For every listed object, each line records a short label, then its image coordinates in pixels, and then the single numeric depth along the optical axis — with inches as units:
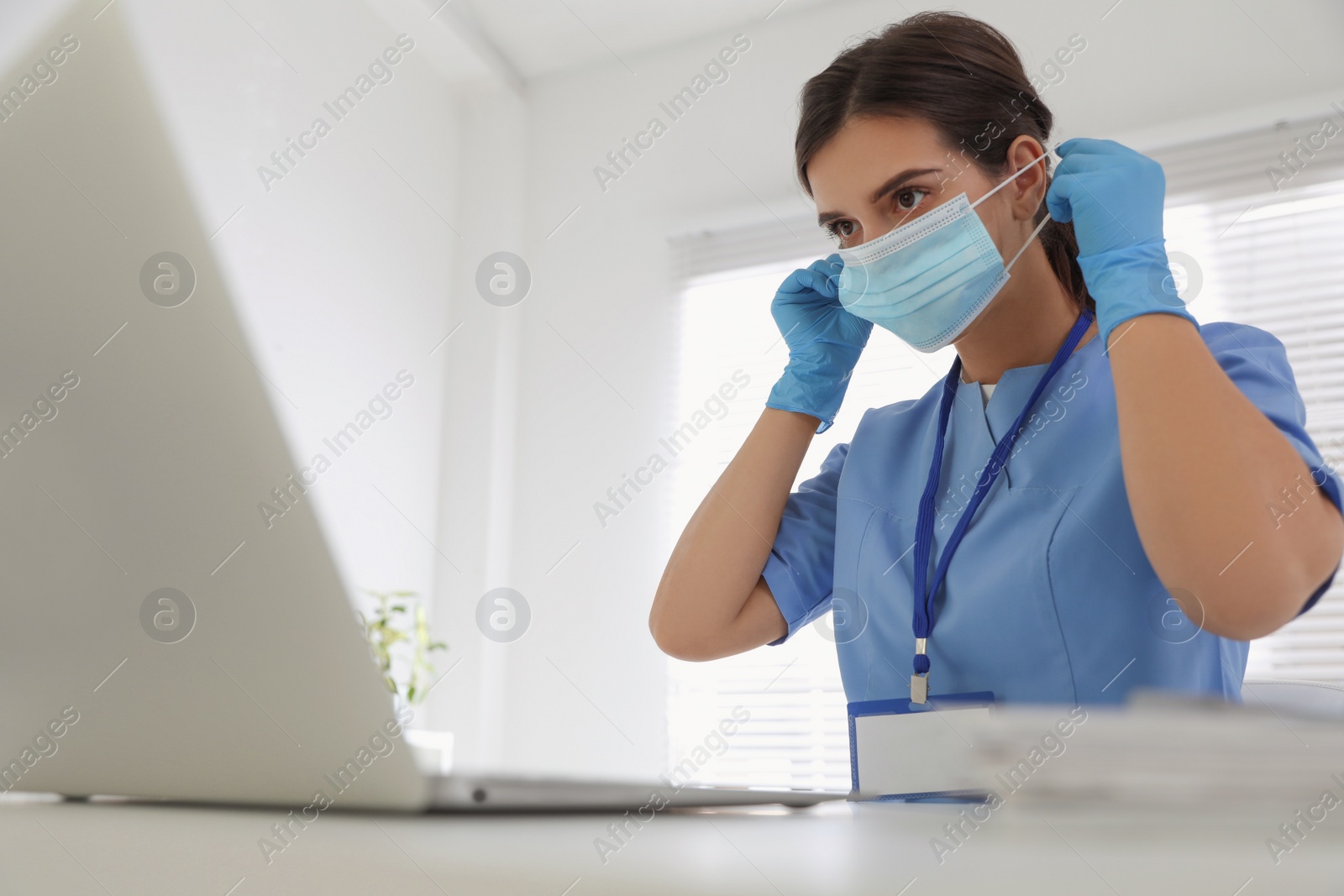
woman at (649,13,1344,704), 31.3
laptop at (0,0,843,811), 12.4
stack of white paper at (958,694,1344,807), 10.0
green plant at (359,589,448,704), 109.0
